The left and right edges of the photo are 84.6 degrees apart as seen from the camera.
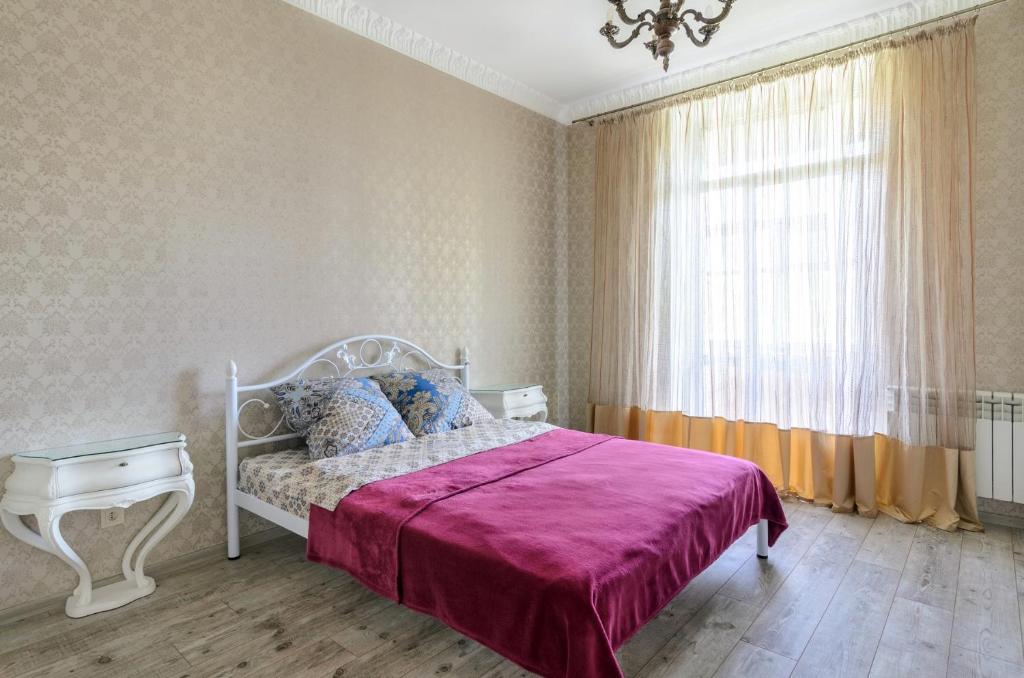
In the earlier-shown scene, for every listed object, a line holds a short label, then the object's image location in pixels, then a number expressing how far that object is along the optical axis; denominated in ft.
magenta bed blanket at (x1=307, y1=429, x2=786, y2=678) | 5.20
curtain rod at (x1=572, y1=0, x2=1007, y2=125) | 10.28
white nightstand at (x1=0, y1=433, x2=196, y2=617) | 7.09
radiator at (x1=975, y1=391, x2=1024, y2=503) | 10.07
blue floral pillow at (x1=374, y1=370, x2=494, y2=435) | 10.71
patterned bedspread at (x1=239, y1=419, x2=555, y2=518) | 7.90
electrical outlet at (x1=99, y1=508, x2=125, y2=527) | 8.25
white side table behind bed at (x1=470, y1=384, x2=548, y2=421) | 13.25
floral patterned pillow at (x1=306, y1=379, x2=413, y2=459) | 9.26
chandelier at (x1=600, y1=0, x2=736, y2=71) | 7.72
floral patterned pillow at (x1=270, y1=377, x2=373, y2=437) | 9.70
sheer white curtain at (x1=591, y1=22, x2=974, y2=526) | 10.52
